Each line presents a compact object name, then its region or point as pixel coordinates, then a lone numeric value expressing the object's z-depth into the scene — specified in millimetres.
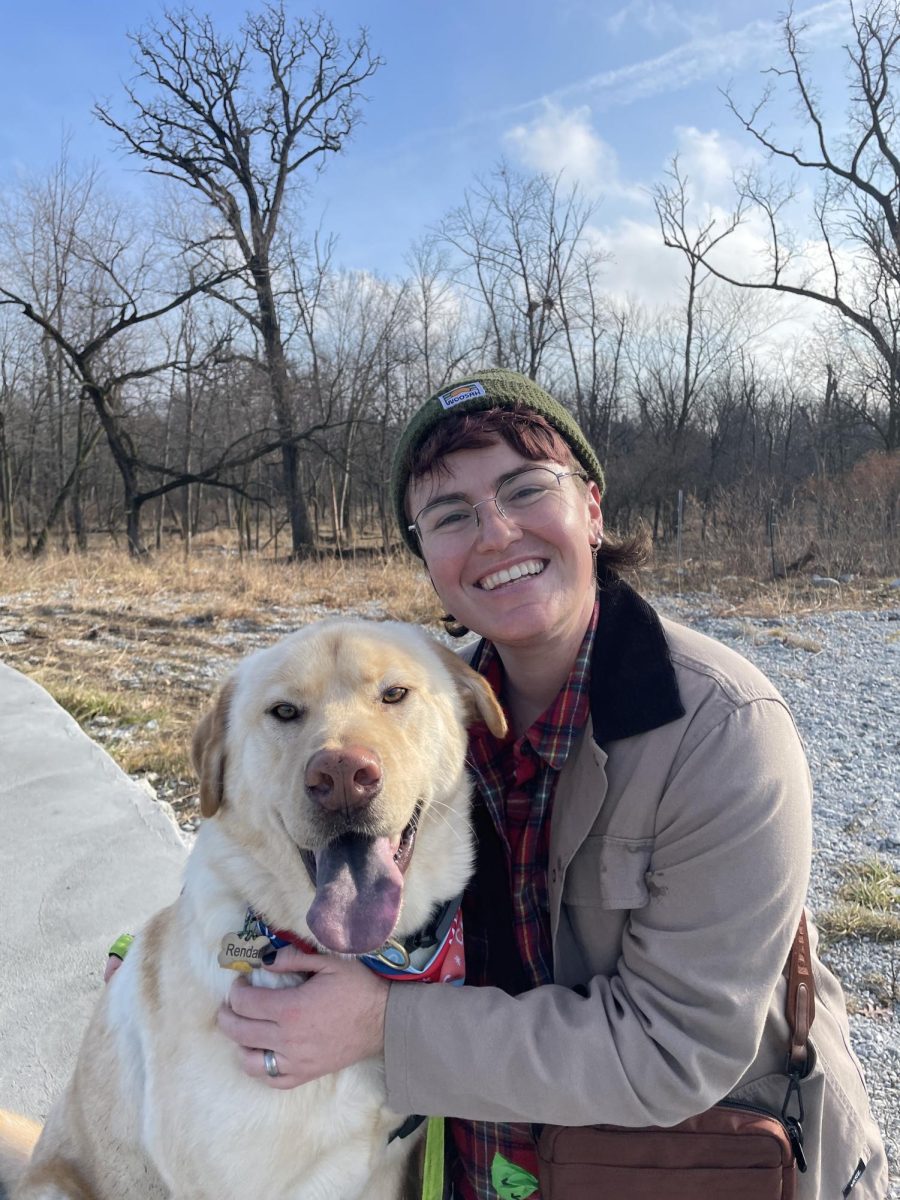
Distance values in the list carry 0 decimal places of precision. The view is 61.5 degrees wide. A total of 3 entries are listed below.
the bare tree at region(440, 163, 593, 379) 25422
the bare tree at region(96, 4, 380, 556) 19312
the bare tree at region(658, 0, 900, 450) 19719
